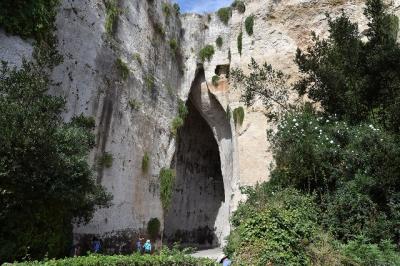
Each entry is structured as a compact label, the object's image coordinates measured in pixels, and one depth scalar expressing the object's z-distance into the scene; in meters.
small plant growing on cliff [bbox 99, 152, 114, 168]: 16.98
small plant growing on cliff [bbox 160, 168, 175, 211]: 21.17
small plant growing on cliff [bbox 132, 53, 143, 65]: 20.64
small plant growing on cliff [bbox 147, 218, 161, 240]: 20.09
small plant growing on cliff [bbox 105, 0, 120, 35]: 18.70
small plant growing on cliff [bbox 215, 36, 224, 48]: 26.25
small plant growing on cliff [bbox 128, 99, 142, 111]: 19.61
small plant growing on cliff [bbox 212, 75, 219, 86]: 25.22
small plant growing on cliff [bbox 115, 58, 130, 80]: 18.94
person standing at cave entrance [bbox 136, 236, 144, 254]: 17.99
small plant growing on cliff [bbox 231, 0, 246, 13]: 24.46
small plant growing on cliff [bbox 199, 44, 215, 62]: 26.00
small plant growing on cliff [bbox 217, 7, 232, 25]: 26.88
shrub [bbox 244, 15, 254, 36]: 22.92
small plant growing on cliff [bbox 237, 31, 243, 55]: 23.11
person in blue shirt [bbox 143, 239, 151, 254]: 17.22
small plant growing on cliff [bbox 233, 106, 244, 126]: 21.45
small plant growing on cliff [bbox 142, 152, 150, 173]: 20.16
